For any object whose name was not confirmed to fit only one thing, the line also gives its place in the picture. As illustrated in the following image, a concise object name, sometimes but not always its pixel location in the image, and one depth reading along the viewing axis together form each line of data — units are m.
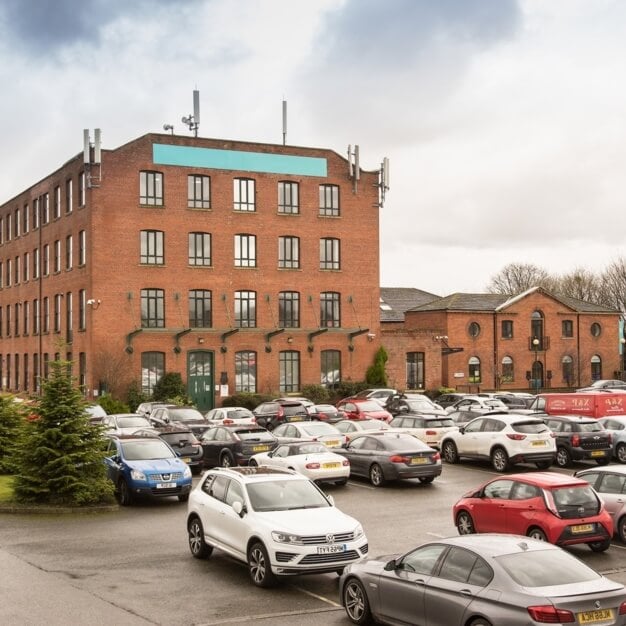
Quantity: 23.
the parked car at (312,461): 22.69
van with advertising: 30.61
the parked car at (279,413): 35.72
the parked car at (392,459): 23.31
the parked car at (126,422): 29.23
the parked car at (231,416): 33.81
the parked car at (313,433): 26.53
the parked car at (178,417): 32.38
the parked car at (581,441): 26.64
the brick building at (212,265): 48.19
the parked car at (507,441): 25.73
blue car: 20.92
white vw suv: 12.66
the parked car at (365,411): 36.88
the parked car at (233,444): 26.08
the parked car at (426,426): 29.83
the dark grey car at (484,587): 8.85
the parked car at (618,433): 27.58
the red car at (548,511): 14.55
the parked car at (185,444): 25.72
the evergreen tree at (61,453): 20.75
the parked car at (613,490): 16.20
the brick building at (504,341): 56.84
